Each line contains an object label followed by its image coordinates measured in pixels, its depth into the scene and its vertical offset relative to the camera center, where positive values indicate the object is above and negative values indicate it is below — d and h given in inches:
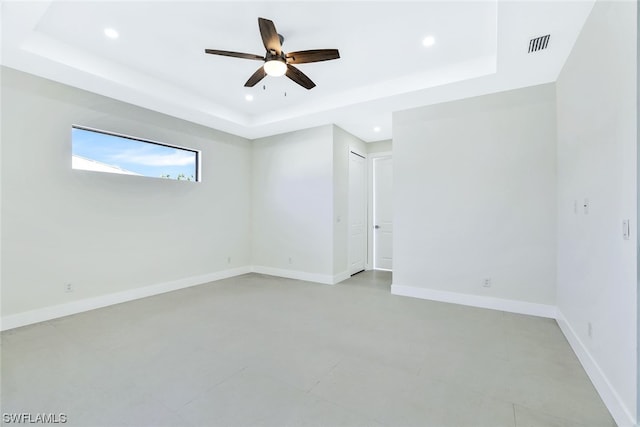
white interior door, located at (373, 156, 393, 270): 241.6 +0.2
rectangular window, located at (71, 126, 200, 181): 145.6 +33.6
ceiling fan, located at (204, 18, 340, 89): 98.5 +59.3
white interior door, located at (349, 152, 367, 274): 223.1 +0.2
